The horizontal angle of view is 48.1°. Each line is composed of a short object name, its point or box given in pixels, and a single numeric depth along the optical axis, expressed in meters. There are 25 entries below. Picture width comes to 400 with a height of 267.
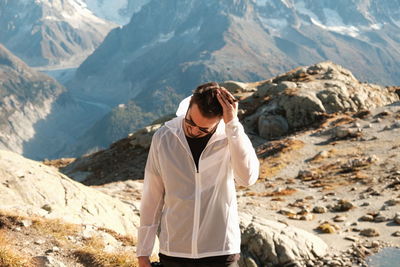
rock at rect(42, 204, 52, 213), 12.99
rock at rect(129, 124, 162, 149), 46.39
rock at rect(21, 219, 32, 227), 10.82
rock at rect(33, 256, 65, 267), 8.59
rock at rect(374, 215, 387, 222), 17.53
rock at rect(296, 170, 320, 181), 28.23
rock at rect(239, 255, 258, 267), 13.25
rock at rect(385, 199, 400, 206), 19.27
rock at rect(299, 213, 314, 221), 19.05
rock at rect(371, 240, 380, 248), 14.64
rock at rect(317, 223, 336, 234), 16.69
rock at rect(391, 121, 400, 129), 34.47
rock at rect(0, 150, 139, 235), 13.88
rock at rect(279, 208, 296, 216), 20.47
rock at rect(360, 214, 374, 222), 17.92
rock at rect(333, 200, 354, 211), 20.27
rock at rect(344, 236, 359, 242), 15.36
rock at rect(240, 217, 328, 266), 13.47
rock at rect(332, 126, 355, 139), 35.06
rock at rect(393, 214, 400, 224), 16.72
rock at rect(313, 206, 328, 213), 20.36
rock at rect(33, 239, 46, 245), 10.09
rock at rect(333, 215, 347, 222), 18.33
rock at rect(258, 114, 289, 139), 41.75
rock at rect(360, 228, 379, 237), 15.70
